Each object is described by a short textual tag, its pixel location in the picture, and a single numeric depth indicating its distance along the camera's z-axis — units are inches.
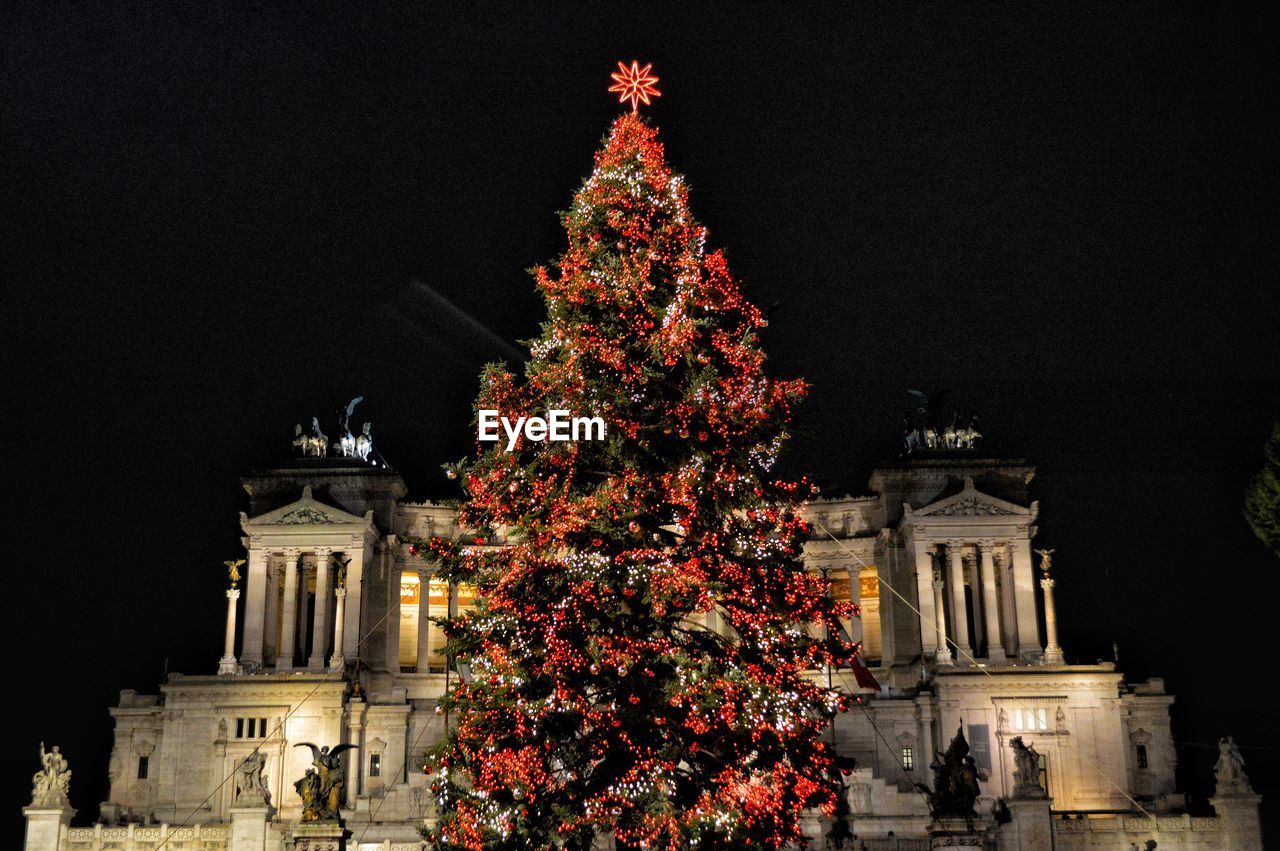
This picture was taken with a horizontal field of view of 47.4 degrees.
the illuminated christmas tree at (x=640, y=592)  1302.9
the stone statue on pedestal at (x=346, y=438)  3080.7
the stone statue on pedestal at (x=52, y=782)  2171.5
